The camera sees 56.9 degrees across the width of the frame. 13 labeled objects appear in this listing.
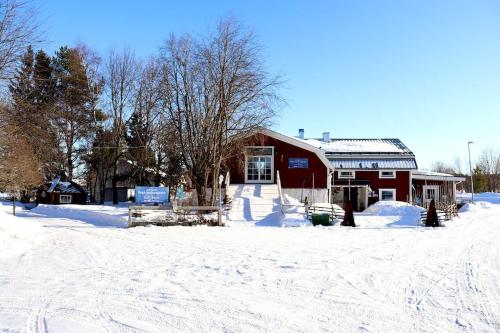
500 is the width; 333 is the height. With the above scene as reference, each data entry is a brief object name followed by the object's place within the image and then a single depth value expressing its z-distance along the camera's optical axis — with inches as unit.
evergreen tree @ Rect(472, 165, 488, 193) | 2926.7
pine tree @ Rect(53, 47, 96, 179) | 1400.1
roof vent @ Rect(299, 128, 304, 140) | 1824.6
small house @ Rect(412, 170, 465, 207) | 1636.3
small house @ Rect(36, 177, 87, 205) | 1321.4
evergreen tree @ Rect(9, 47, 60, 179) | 607.2
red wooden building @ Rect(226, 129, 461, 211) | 1194.0
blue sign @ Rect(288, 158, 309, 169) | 1205.1
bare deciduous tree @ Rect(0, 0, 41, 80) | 497.0
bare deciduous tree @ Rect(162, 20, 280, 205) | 884.0
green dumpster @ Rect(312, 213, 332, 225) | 800.3
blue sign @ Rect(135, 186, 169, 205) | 812.0
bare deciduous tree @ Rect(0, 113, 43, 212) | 822.3
